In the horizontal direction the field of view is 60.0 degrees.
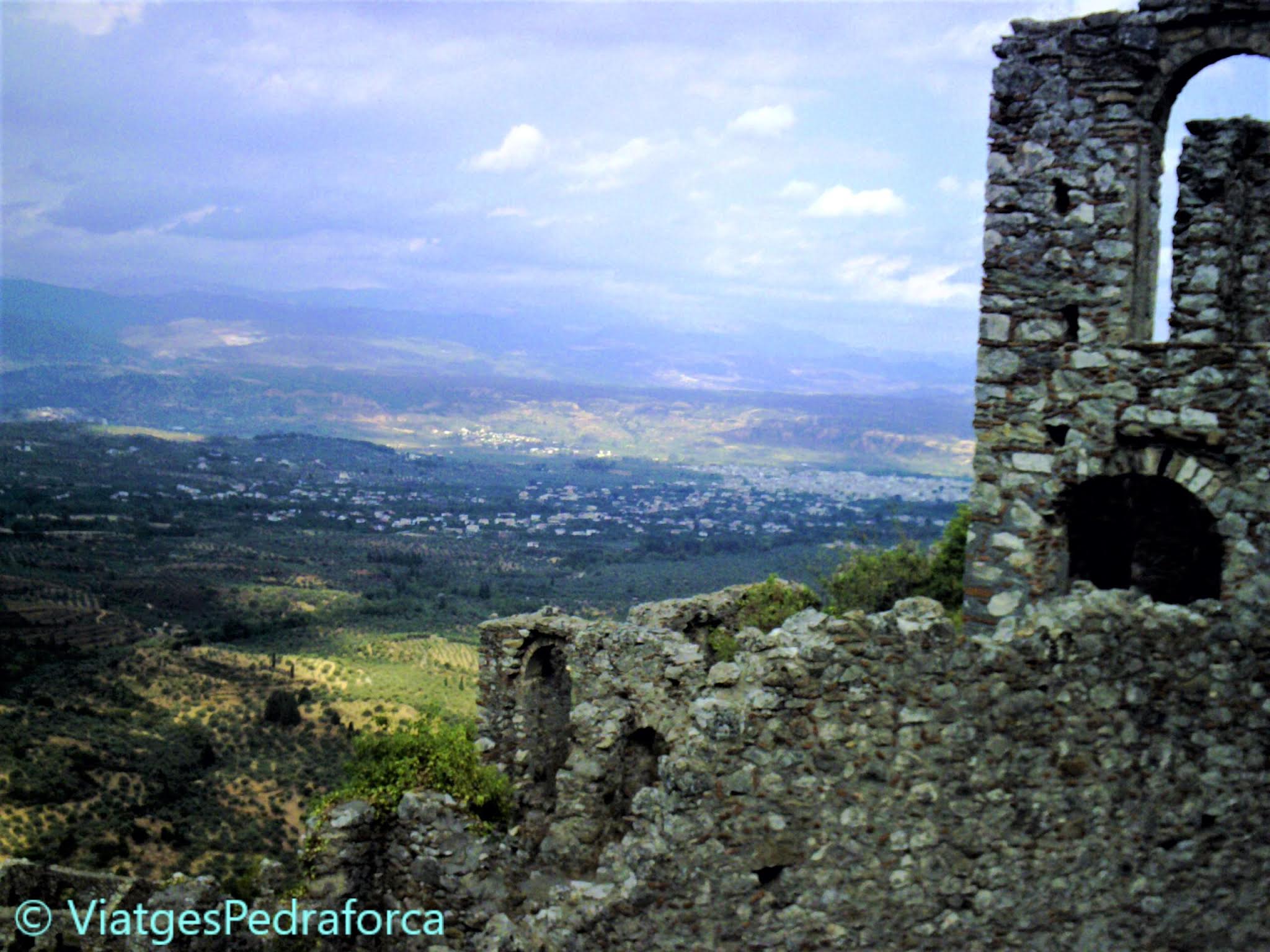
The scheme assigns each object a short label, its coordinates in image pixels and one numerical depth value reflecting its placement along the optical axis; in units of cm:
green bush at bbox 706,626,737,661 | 1725
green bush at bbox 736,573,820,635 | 1802
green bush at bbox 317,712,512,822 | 1284
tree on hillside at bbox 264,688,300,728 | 3966
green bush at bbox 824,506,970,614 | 1961
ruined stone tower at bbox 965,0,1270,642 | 824
